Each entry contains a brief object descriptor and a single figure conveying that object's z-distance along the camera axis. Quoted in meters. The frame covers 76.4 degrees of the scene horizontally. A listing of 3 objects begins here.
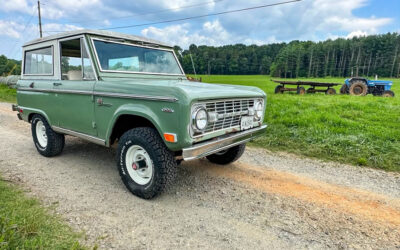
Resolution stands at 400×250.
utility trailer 16.16
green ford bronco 2.77
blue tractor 15.88
